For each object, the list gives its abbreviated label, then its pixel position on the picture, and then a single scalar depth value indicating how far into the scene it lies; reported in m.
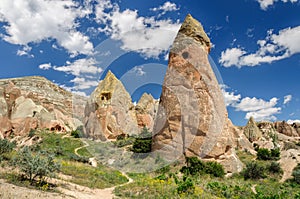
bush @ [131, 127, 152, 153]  21.83
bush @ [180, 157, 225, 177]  16.41
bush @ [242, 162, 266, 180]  16.94
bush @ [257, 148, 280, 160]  23.65
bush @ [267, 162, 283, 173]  18.39
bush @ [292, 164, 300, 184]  16.07
